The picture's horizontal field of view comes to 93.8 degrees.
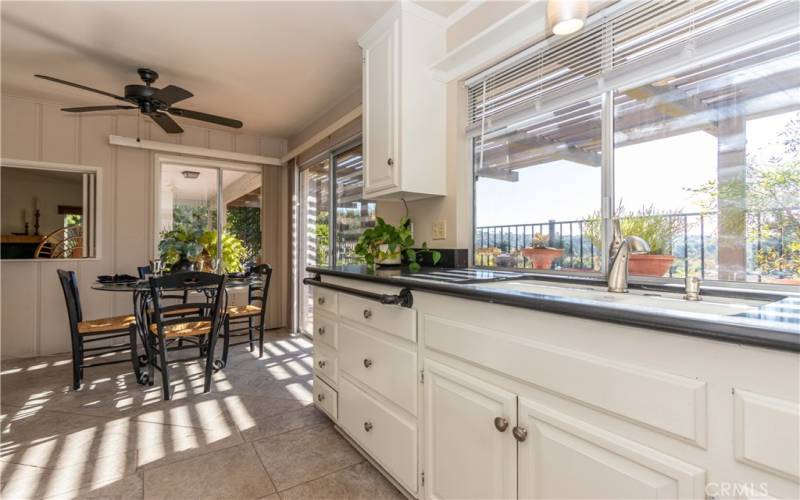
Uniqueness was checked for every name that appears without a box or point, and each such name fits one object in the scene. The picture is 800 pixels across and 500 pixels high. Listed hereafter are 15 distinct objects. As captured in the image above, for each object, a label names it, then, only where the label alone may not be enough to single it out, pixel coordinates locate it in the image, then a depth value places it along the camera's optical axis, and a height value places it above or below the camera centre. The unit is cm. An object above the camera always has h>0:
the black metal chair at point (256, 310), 356 -58
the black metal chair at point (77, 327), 275 -59
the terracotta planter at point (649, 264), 142 -6
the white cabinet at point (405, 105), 216 +87
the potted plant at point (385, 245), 229 +3
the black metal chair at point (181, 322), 258 -55
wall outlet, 234 +13
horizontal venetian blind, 129 +85
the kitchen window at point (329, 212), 357 +40
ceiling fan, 262 +110
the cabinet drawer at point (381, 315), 150 -29
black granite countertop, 63 -13
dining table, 282 -37
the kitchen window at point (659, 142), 118 +42
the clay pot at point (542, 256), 182 -3
